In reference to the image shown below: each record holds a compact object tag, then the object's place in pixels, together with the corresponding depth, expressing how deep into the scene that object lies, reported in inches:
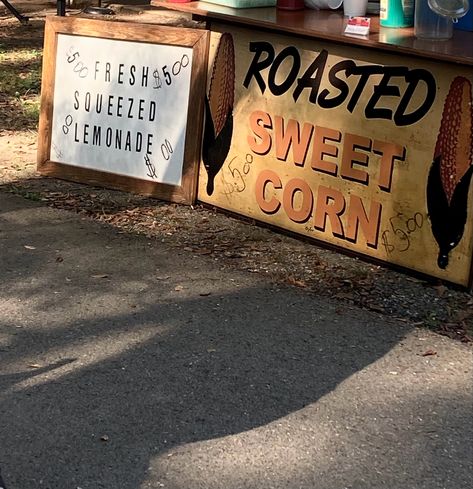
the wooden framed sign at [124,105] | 229.9
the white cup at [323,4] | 225.9
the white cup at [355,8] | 216.4
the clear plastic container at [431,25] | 195.6
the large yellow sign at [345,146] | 187.0
